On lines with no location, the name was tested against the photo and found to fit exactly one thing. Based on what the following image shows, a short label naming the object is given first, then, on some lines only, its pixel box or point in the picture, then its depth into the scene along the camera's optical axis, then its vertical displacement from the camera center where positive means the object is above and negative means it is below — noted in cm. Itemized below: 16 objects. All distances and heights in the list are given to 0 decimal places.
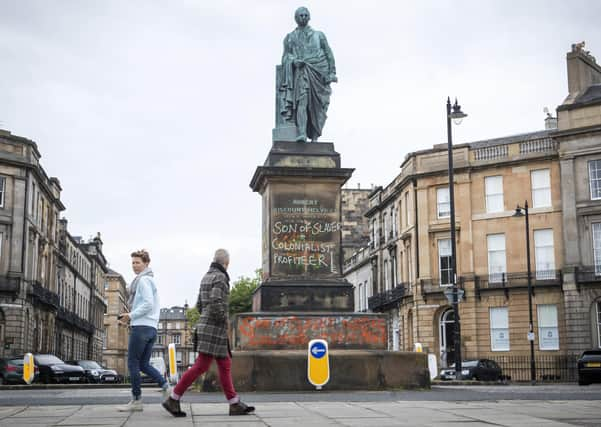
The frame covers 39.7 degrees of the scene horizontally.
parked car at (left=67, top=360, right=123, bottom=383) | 3439 -150
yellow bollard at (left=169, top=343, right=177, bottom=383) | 1783 -53
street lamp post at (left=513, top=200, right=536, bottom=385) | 3606 +198
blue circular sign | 1291 -20
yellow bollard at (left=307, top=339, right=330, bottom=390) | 1307 -47
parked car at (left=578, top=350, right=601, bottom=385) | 2552 -105
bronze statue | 1571 +476
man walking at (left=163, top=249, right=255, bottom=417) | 888 +10
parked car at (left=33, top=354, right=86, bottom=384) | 3088 -126
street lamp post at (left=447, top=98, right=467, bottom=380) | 2552 +350
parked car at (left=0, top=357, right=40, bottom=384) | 2994 -117
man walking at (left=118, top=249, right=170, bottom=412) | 931 +14
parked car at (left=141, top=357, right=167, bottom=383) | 1813 -57
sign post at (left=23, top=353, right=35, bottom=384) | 2266 -82
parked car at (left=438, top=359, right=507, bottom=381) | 3441 -146
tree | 7738 +392
